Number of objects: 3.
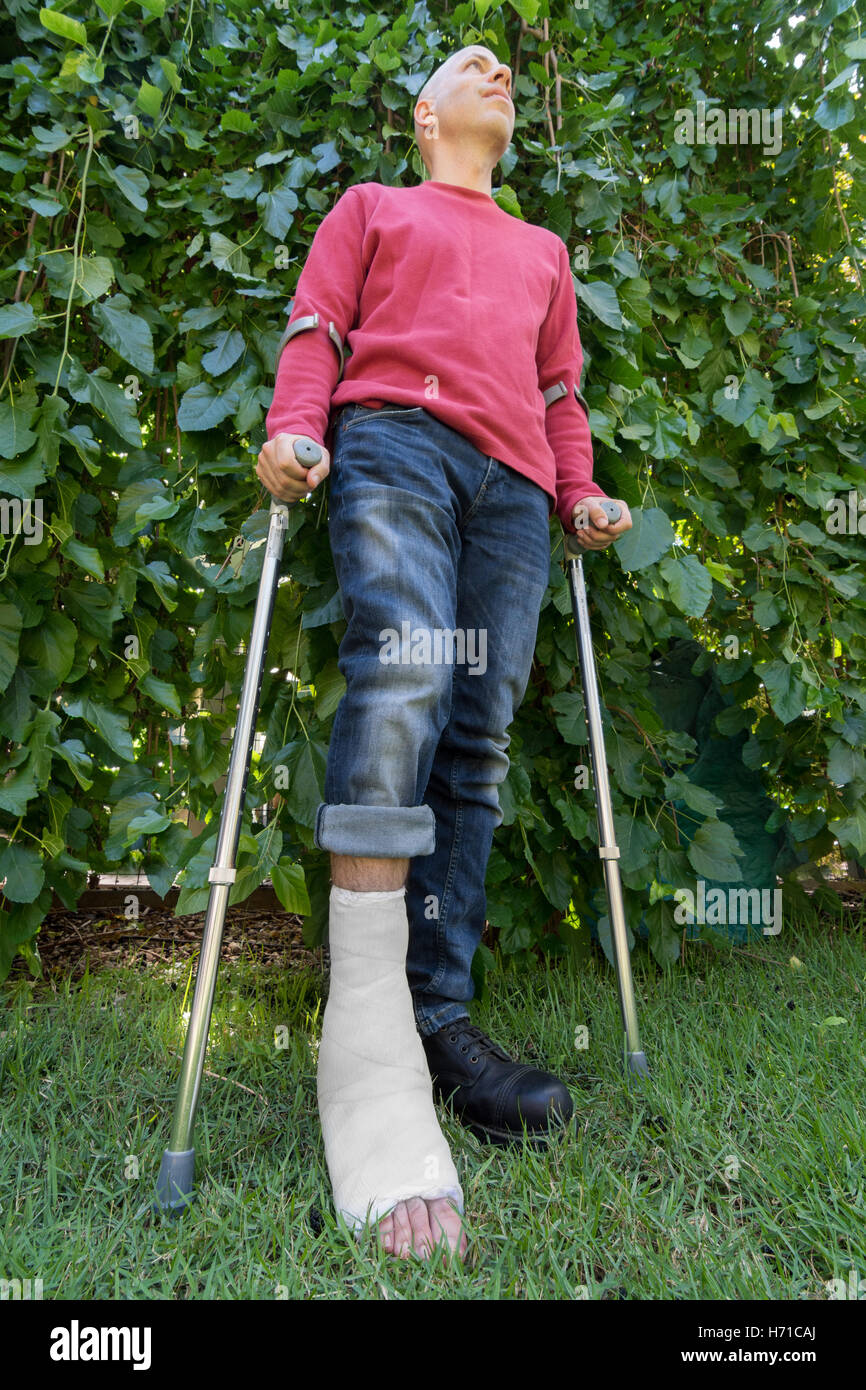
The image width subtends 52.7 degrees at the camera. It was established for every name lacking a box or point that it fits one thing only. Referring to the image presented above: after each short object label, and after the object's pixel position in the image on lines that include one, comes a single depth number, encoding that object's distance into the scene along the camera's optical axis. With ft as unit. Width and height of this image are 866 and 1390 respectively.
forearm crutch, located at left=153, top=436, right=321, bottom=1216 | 3.21
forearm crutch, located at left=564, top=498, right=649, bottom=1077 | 4.27
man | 3.46
